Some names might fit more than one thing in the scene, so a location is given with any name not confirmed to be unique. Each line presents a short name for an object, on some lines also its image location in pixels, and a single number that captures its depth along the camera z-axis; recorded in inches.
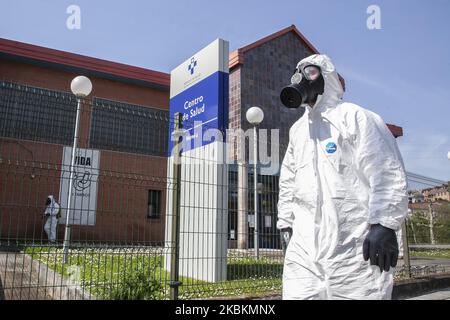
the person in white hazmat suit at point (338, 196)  103.4
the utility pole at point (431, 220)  402.6
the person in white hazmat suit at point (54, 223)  399.1
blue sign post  241.9
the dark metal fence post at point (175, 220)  199.9
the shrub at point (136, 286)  178.2
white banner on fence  195.0
